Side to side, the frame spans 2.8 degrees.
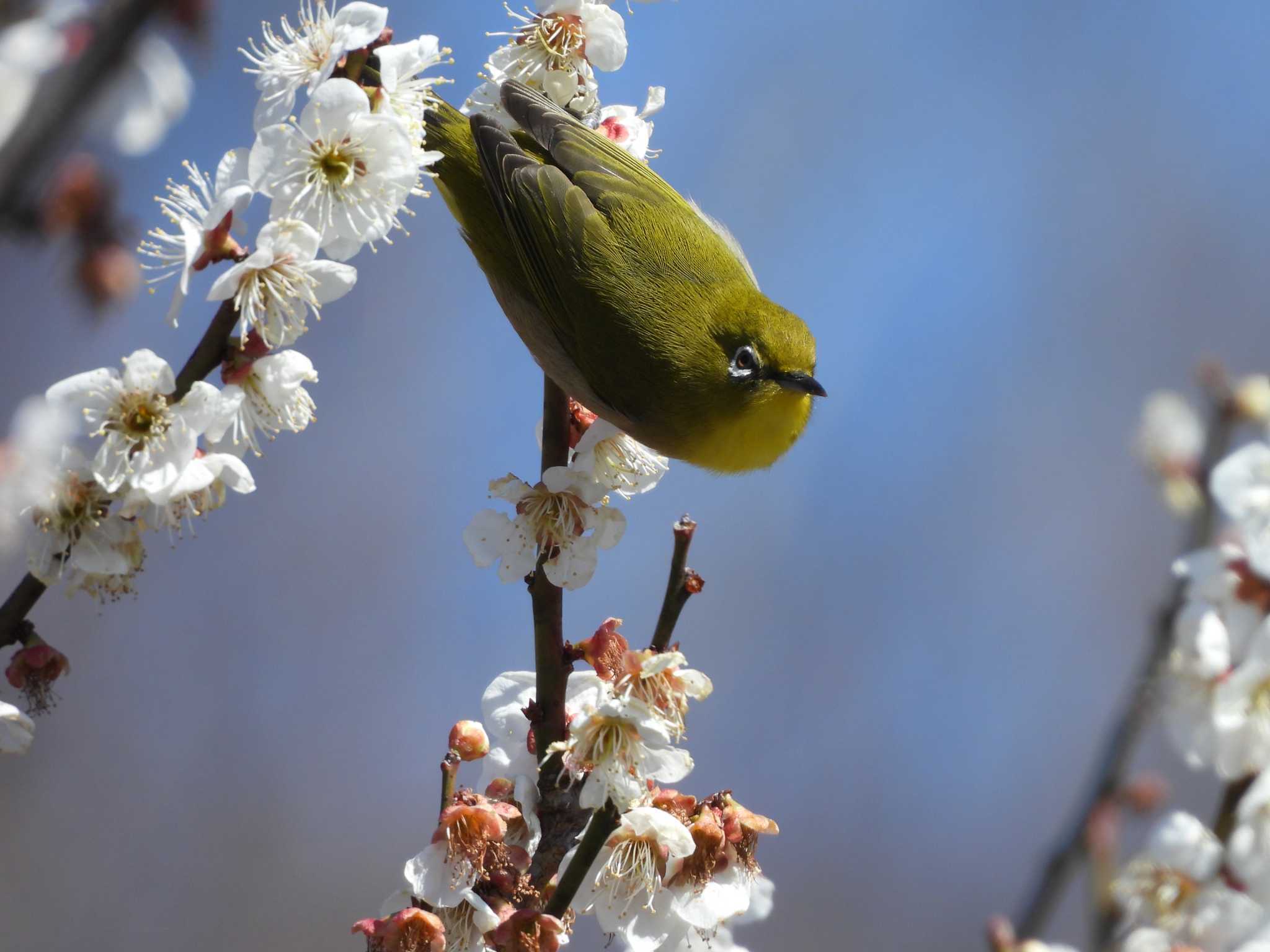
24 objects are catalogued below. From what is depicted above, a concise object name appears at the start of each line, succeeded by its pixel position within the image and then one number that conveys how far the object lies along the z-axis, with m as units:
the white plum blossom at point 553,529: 4.89
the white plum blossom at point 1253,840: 4.59
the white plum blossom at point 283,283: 4.87
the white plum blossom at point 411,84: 4.88
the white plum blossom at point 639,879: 4.87
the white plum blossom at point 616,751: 4.86
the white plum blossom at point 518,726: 4.88
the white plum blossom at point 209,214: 4.87
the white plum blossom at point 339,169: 4.87
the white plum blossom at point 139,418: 4.87
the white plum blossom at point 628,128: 4.93
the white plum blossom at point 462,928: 4.87
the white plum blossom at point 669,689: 4.87
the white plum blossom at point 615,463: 4.90
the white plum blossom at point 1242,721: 4.86
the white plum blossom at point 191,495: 4.87
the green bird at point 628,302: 4.97
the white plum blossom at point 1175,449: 4.87
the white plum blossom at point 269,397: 4.87
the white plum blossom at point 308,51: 4.87
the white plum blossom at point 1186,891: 4.69
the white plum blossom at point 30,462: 4.87
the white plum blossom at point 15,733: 4.87
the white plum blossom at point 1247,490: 4.86
